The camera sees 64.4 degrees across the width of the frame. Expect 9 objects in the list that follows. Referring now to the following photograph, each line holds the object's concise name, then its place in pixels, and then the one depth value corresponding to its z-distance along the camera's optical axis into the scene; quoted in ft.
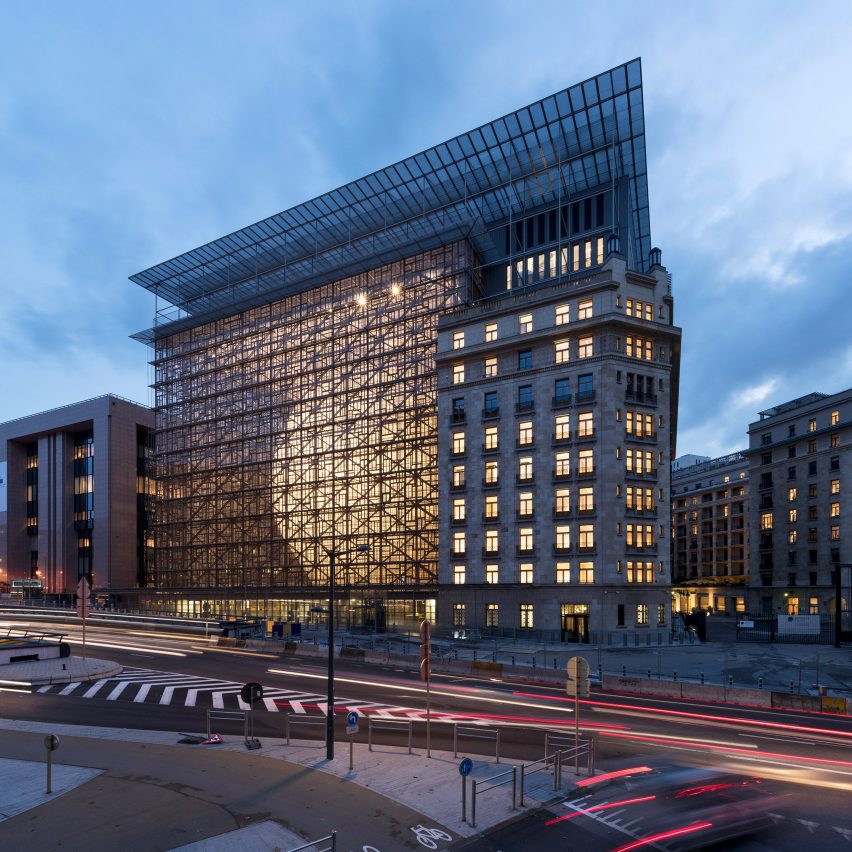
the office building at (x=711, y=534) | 396.37
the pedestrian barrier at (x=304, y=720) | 82.28
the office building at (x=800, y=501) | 285.23
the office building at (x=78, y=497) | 332.39
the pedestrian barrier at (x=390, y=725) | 78.59
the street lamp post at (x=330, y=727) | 64.23
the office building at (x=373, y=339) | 197.26
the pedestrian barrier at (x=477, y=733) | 74.06
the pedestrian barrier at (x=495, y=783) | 47.83
